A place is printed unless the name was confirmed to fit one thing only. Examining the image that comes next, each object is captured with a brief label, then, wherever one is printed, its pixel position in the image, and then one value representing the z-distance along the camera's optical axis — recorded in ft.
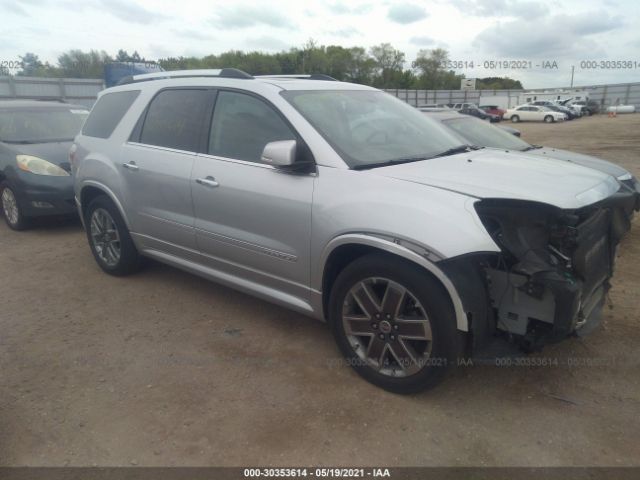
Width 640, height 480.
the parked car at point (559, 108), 130.93
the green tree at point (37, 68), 185.88
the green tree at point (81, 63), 173.06
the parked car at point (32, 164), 20.88
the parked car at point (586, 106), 148.84
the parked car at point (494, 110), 135.54
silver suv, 8.45
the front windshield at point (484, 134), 20.36
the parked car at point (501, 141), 17.98
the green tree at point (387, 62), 245.04
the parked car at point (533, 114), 126.31
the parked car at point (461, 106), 130.72
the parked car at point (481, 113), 123.31
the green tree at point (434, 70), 276.62
